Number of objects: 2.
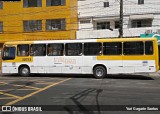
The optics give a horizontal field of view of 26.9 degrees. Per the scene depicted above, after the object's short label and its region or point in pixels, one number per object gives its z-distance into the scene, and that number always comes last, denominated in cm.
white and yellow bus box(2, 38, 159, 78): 2331
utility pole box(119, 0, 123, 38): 2915
